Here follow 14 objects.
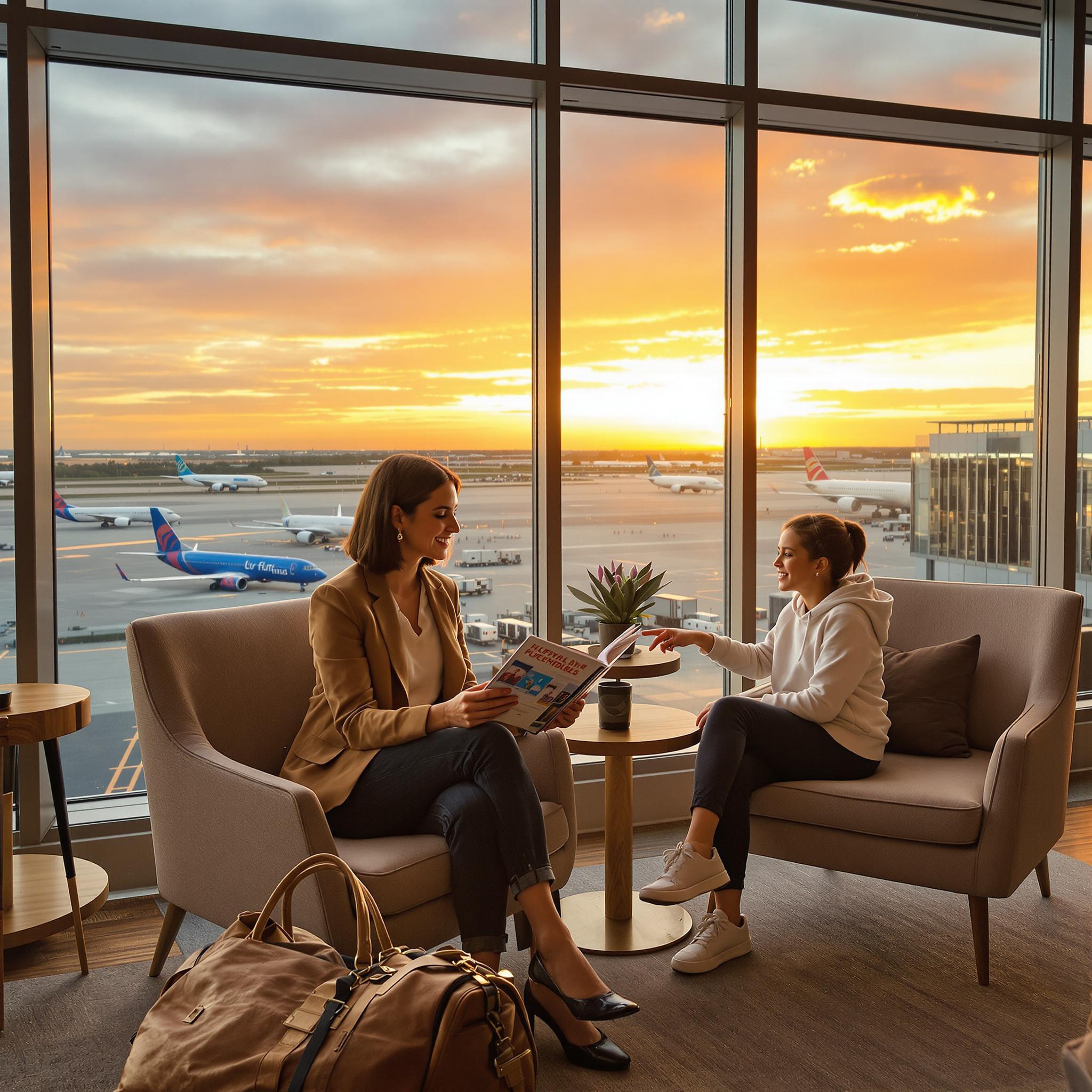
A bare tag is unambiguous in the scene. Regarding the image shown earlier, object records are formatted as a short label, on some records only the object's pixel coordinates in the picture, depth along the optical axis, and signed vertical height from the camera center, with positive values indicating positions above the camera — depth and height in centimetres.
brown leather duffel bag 136 -74
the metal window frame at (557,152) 287 +116
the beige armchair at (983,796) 240 -74
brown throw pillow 282 -58
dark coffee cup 268 -56
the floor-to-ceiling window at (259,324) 306 +55
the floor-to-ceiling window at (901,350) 379 +57
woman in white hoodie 250 -59
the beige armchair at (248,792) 203 -65
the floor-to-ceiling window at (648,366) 354 +46
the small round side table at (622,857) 258 -97
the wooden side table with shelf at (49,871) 231 -99
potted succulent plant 271 -28
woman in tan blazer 209 -56
